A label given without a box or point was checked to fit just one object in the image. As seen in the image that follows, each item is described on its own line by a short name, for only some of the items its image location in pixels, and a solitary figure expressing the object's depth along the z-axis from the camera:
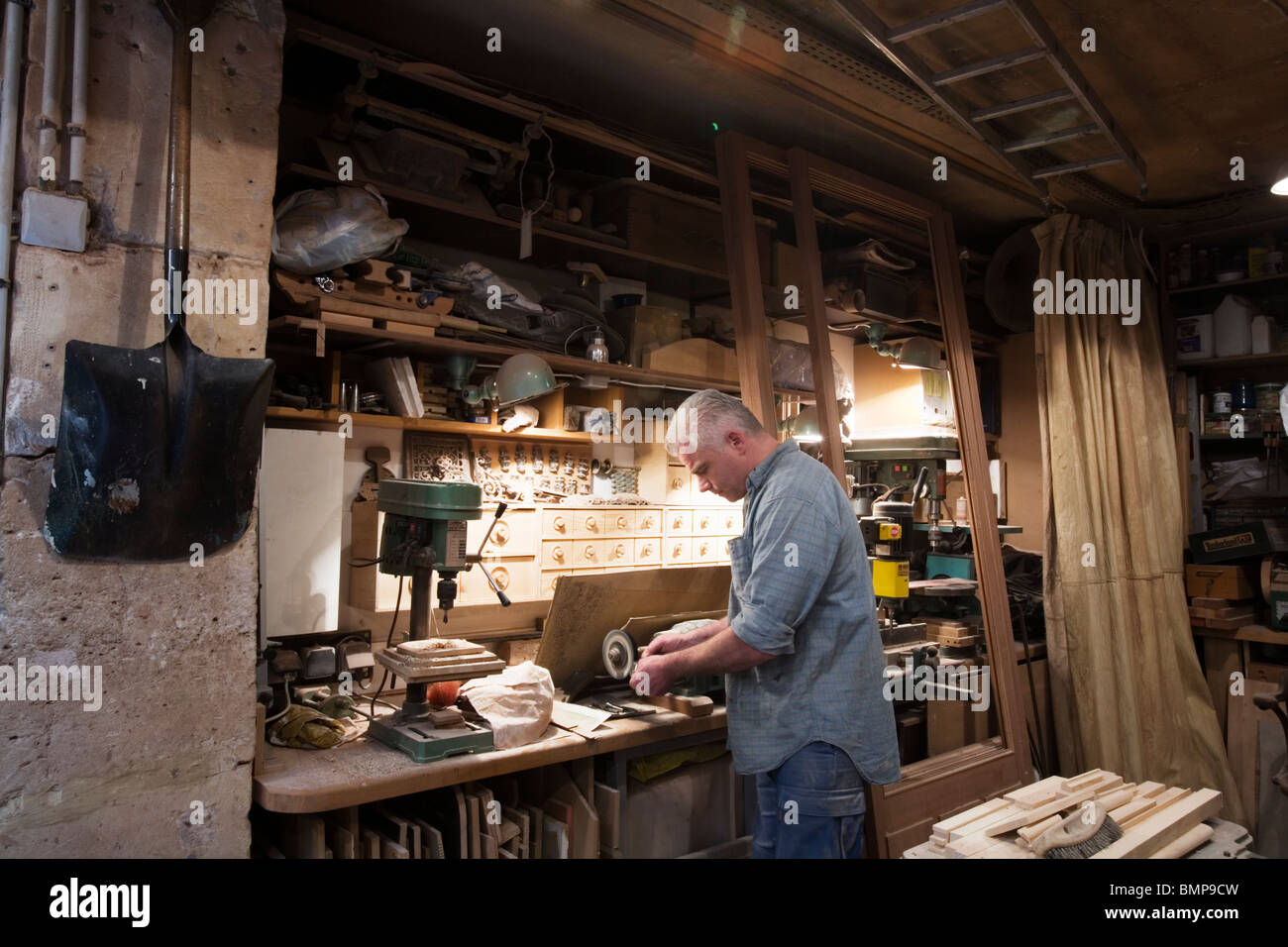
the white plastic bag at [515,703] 2.25
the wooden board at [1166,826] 2.25
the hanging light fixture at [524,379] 2.91
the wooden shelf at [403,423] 2.70
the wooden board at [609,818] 2.42
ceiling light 2.94
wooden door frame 3.02
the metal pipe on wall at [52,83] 1.79
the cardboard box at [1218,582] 4.00
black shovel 1.77
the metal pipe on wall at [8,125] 1.75
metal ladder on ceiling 2.33
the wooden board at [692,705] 2.54
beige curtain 3.80
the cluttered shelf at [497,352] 2.61
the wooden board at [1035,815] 2.27
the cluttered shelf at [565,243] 2.77
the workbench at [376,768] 1.90
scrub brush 2.19
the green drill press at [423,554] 2.18
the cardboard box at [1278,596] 3.82
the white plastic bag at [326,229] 2.47
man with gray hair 2.03
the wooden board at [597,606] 2.49
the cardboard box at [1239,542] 3.94
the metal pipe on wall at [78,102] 1.81
